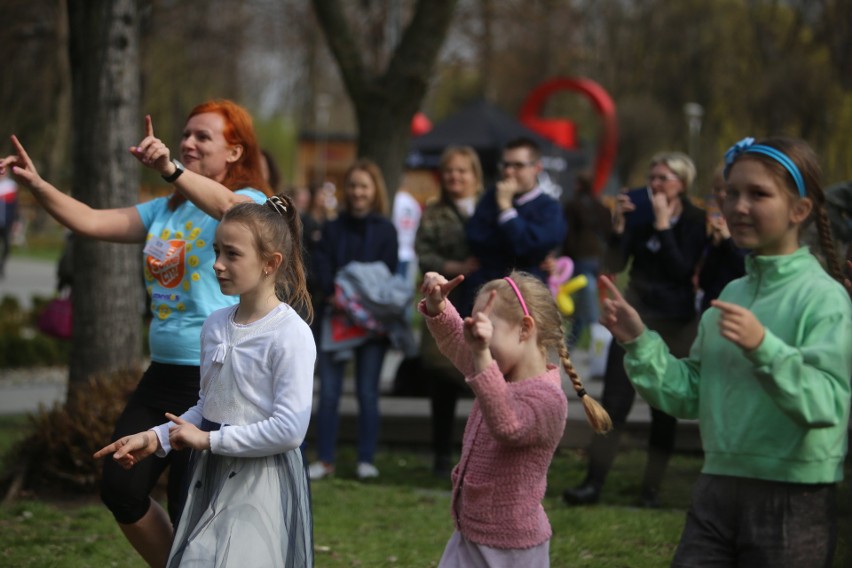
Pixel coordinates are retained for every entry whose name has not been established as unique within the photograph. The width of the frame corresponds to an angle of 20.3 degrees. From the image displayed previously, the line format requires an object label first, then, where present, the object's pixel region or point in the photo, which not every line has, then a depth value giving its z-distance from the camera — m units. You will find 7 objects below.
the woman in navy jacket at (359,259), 14.32
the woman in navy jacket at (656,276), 11.95
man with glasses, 13.14
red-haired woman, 8.04
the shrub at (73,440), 12.61
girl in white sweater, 6.76
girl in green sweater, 5.72
